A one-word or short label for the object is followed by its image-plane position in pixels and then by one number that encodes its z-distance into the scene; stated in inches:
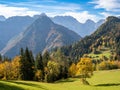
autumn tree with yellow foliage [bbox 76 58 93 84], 3550.7
